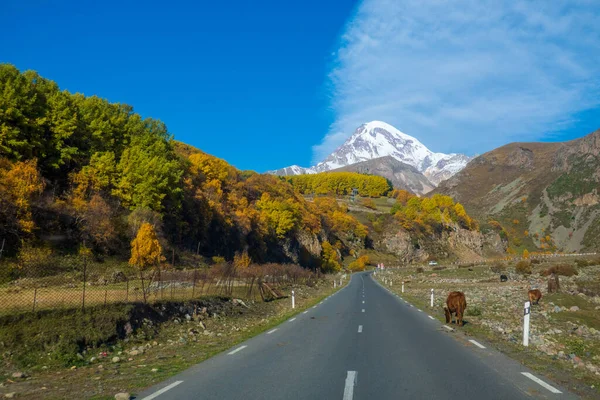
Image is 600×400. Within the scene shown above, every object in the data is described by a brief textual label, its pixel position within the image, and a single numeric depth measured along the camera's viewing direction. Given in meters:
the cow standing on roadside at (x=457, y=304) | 16.62
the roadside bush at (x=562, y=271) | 54.69
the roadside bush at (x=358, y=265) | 122.80
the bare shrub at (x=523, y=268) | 63.91
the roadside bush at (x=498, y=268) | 73.09
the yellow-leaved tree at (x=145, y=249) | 43.47
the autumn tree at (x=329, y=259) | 109.94
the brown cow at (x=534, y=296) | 25.67
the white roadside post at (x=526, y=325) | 12.20
